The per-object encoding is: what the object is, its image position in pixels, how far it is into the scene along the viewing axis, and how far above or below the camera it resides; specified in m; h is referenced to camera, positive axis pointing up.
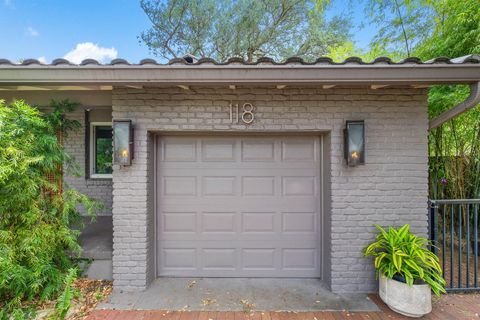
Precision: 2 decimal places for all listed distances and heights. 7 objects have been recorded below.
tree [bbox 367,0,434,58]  5.09 +2.85
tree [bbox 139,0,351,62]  8.39 +4.41
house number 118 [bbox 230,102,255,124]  3.46 +0.66
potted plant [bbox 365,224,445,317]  2.88 -1.23
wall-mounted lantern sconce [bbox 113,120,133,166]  3.32 +0.27
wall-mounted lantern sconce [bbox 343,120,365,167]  3.29 +0.28
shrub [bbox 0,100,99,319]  2.87 -0.61
